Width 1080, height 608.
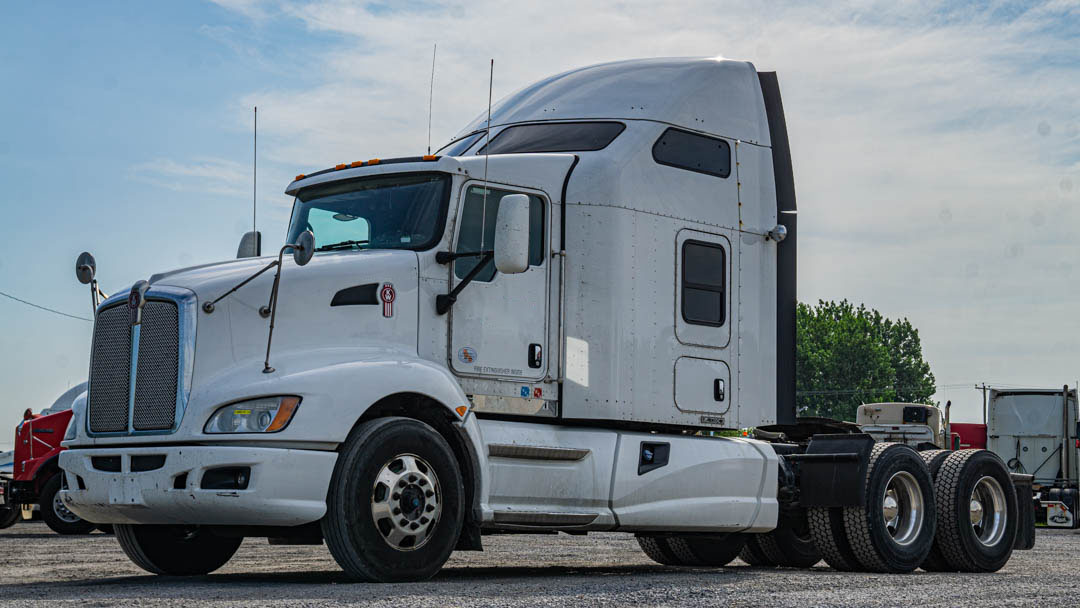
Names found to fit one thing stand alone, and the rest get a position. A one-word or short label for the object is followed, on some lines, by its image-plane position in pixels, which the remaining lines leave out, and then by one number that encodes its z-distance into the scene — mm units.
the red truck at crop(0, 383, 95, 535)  20281
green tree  93562
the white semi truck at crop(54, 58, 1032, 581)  8922
